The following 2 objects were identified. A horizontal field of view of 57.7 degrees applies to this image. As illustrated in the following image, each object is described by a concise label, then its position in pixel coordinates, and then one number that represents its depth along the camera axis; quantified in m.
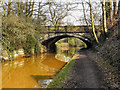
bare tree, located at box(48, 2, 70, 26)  19.78
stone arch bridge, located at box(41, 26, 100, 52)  17.25
